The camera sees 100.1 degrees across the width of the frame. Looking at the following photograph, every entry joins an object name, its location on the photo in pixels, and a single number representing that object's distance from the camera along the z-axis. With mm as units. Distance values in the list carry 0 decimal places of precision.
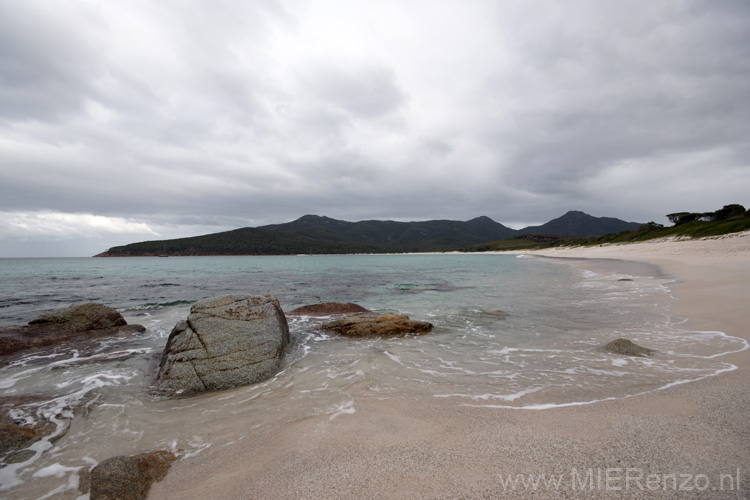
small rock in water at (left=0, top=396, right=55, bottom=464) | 4172
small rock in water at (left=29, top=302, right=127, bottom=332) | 10719
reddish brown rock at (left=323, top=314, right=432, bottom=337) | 10281
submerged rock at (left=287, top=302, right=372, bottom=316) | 14094
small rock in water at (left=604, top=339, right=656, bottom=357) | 7012
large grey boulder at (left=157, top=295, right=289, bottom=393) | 6598
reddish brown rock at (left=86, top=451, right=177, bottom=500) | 3236
